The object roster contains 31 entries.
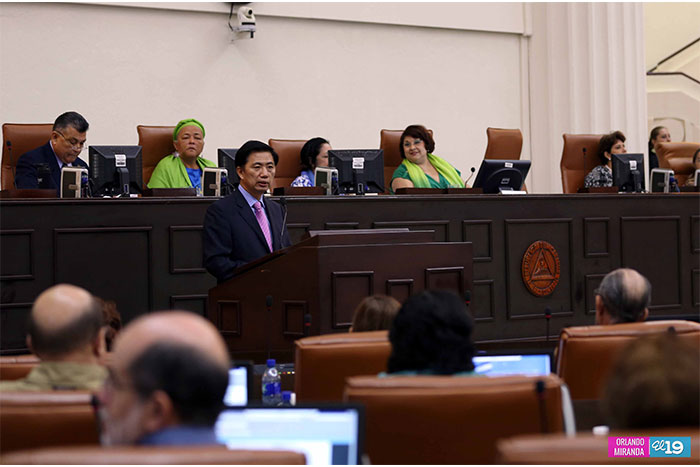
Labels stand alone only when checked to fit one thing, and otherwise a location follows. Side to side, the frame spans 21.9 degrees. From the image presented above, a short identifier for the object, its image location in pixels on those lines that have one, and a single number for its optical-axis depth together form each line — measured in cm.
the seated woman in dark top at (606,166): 1498
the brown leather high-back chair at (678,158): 1810
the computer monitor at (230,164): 1293
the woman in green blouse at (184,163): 1313
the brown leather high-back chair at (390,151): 1491
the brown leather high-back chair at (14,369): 415
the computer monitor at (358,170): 1254
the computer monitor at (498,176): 1288
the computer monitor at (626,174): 1416
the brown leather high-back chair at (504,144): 1577
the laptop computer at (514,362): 465
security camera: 1784
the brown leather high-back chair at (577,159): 1572
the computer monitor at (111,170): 1161
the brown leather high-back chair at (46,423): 297
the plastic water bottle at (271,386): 603
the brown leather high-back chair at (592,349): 456
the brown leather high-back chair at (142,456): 226
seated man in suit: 1165
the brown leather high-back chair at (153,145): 1384
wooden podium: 833
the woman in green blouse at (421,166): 1369
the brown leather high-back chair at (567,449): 235
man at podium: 907
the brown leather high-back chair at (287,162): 1433
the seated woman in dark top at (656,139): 1879
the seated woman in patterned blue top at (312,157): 1371
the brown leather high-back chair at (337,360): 450
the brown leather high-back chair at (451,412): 327
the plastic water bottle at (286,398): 561
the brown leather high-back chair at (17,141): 1273
